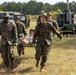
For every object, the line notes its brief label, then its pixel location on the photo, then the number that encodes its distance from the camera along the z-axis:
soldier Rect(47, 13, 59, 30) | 12.23
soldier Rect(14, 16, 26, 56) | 12.40
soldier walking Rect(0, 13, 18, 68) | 9.95
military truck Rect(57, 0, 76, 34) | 26.01
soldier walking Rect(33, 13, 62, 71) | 9.93
